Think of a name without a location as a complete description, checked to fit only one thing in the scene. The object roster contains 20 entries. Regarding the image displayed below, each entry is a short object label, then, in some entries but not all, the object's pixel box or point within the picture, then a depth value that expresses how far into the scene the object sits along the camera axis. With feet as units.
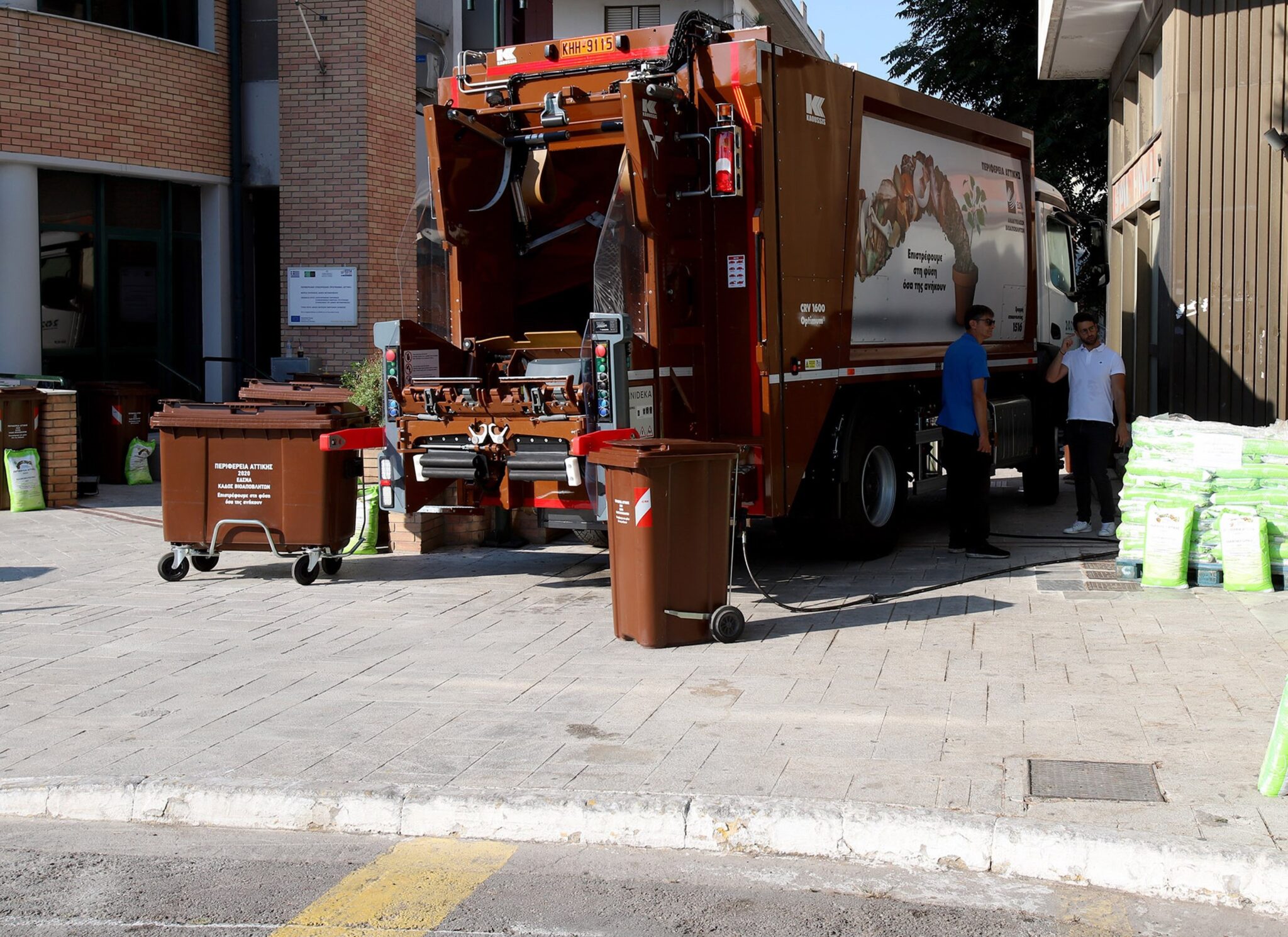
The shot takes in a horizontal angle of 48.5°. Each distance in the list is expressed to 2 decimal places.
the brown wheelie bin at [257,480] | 30.50
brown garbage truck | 28.50
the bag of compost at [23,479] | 42.27
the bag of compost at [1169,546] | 28.43
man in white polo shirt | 35.14
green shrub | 38.09
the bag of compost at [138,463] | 49.49
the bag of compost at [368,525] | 35.12
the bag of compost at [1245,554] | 27.43
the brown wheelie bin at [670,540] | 24.30
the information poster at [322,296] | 55.98
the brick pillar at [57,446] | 43.70
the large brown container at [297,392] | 32.91
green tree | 84.74
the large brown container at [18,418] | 42.37
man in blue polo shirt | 33.68
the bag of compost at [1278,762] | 15.60
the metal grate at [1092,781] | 16.02
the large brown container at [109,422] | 48.98
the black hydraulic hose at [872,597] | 27.86
